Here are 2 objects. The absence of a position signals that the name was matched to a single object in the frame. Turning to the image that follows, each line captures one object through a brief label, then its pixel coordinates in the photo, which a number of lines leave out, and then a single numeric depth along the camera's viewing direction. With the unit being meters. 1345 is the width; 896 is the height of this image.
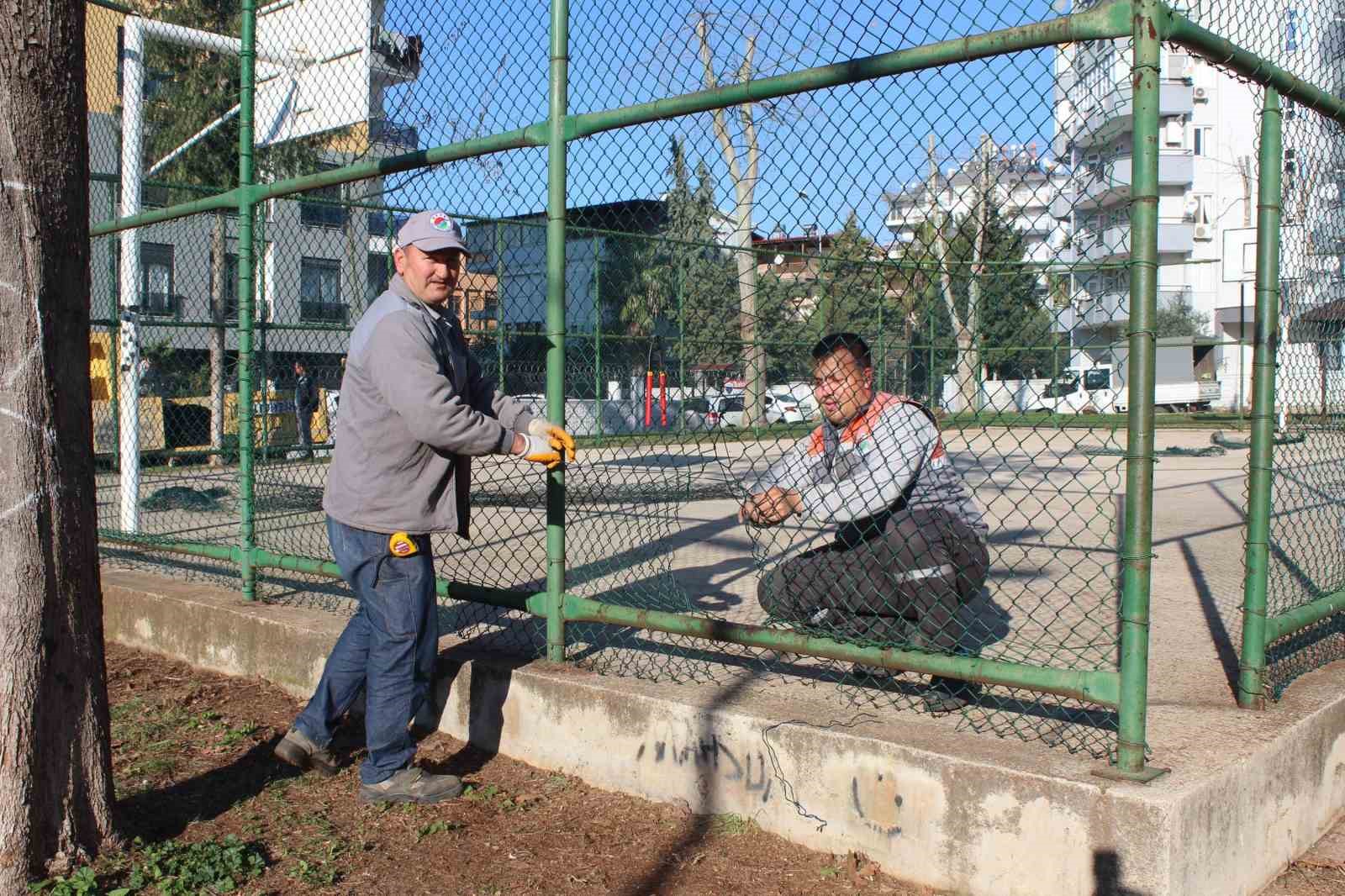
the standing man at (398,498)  3.56
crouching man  3.68
